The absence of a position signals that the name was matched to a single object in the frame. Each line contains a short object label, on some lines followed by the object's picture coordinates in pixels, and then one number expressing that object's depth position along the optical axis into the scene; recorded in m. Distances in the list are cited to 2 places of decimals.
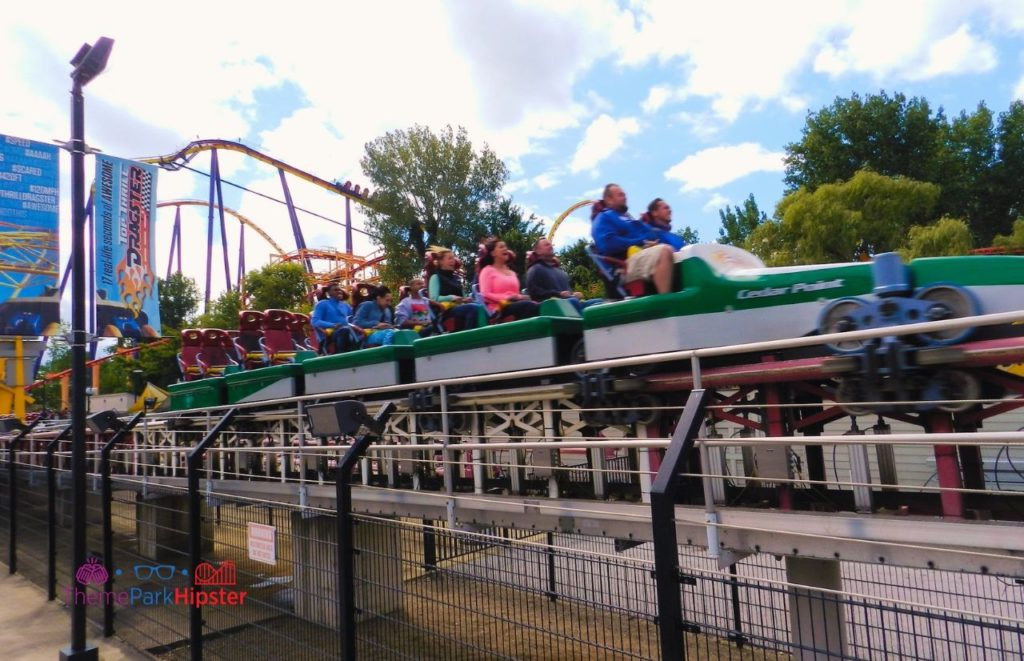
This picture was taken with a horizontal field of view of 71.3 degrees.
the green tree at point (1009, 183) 27.09
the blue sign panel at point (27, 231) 6.66
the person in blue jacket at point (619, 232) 5.08
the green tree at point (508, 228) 27.47
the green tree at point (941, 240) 19.92
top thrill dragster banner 6.69
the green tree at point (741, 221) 43.06
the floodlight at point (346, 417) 3.53
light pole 5.75
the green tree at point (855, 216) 22.00
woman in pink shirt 5.54
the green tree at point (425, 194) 29.58
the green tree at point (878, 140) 27.58
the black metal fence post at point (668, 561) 2.17
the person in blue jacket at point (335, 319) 7.26
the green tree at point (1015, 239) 21.28
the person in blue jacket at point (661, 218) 5.34
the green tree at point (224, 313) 33.58
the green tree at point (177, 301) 41.56
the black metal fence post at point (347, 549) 3.57
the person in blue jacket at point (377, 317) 6.94
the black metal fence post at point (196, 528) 4.87
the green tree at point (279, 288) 32.78
